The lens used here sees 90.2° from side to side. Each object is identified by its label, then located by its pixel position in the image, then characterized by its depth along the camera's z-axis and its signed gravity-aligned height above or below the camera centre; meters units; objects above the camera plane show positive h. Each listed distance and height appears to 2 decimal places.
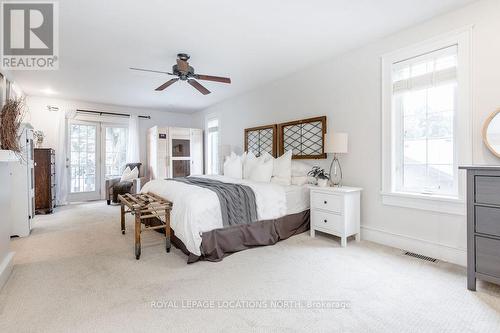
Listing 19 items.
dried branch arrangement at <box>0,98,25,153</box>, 2.11 +0.37
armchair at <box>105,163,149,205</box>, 5.82 -0.47
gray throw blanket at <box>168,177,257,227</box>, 2.83 -0.45
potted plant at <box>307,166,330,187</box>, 3.45 -0.16
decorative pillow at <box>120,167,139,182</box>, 6.17 -0.23
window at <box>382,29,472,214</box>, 2.51 +0.46
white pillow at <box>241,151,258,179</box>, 4.37 +0.04
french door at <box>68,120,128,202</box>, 6.33 +0.27
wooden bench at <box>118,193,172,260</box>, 2.68 -0.47
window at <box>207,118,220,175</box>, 6.74 +0.54
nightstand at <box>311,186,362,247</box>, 3.06 -0.59
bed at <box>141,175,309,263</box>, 2.62 -0.64
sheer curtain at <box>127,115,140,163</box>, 6.91 +0.68
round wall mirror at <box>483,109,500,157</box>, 2.25 +0.29
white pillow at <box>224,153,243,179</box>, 4.49 -0.05
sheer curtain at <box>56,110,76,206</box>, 6.03 +0.10
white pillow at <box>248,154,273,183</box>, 4.04 -0.11
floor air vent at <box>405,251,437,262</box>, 2.64 -1.01
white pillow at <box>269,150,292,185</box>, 3.96 -0.08
